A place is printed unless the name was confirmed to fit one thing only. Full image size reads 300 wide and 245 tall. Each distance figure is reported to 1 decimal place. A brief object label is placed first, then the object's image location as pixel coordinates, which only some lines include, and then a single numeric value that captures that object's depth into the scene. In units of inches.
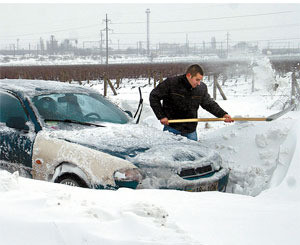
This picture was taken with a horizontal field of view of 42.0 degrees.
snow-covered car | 150.3
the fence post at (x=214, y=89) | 588.2
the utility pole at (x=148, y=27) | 3659.0
